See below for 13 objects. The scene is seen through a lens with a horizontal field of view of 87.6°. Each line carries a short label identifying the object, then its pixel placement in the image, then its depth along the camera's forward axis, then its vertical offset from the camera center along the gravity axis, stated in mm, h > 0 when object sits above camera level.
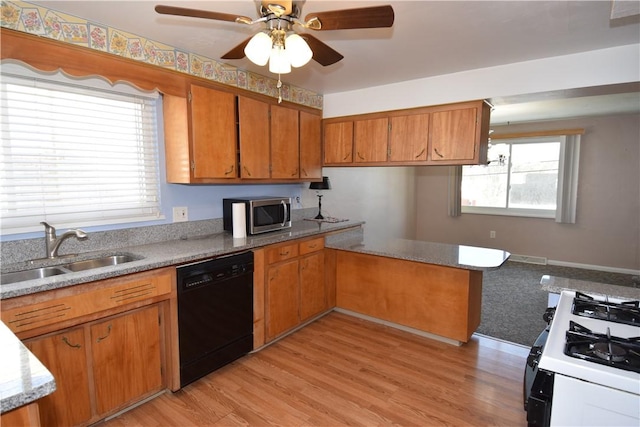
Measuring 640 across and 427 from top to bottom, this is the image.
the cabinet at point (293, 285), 2797 -912
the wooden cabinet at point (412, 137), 2828 +454
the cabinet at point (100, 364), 1692 -1017
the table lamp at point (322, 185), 3836 -10
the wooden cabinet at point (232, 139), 2486 +377
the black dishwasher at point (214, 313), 2172 -909
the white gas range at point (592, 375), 1009 -590
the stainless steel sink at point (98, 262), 2061 -508
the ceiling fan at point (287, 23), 1357 +689
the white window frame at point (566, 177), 5336 +136
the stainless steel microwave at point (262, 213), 2844 -263
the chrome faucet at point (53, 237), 1987 -325
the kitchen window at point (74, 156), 1934 +178
